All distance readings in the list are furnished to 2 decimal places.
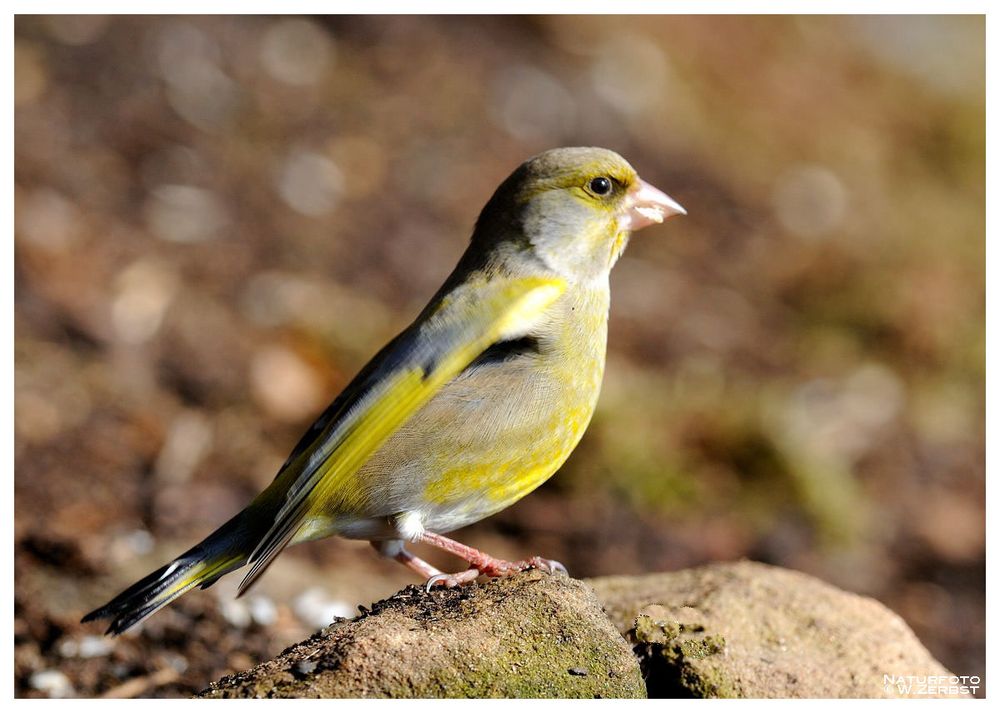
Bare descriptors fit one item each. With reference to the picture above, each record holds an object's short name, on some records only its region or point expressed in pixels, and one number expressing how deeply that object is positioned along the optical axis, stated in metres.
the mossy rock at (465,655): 5.82
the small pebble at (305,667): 5.86
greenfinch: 7.02
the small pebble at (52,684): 8.27
